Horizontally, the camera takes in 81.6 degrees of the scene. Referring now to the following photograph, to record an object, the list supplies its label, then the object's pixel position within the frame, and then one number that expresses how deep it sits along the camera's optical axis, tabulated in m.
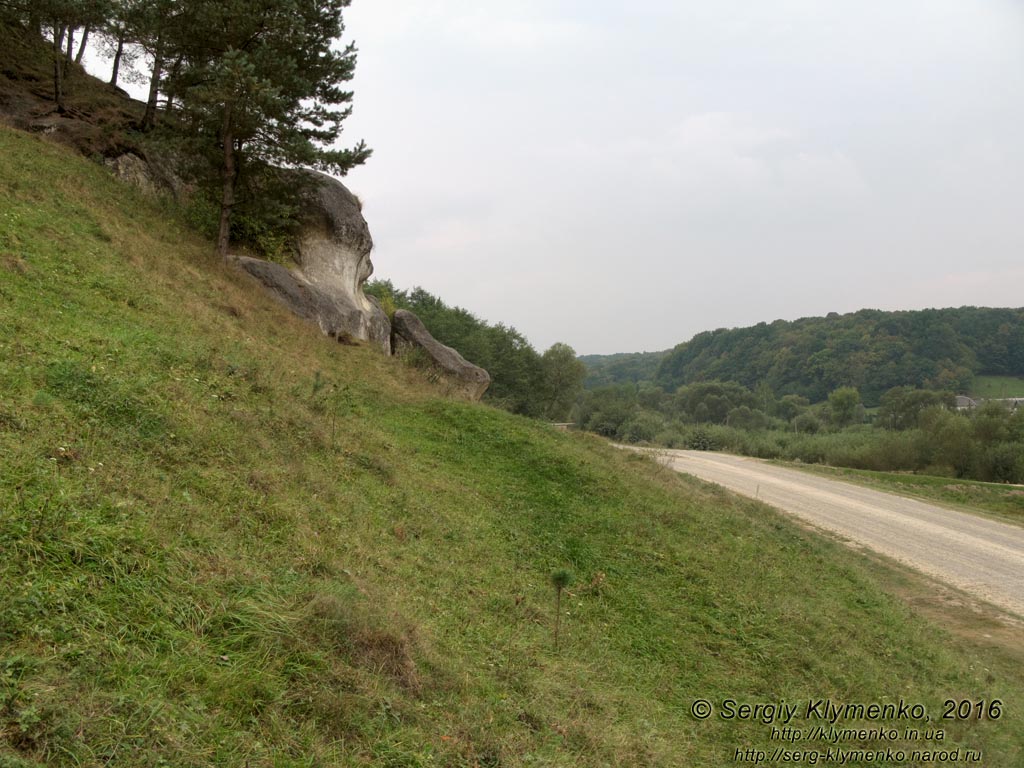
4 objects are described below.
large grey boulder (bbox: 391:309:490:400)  22.19
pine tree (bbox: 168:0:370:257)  15.53
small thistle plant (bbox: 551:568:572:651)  5.71
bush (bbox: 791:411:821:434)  65.46
